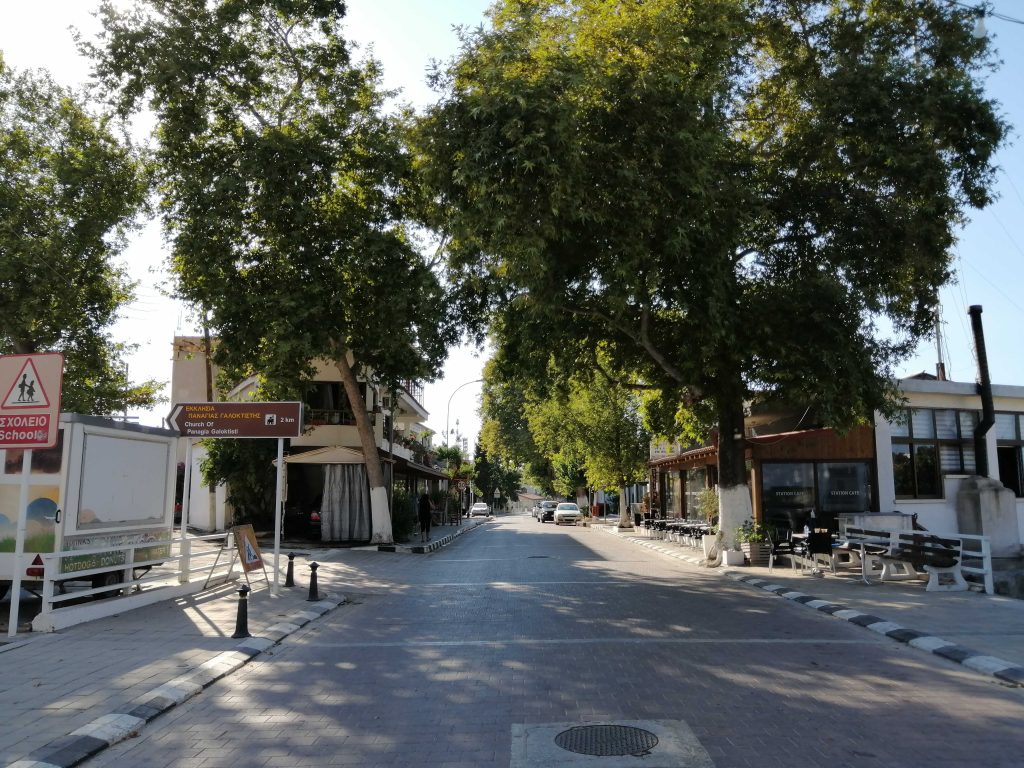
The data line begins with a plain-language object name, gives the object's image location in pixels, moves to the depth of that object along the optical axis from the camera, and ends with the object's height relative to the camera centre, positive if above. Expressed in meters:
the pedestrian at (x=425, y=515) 27.97 -1.00
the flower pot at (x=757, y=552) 18.15 -1.49
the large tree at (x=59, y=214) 20.75 +7.61
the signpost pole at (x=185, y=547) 14.13 -1.13
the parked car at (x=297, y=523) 29.23 -1.37
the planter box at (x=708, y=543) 19.64 -1.41
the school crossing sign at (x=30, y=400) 9.40 +1.05
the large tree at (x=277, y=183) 20.47 +8.49
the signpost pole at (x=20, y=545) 9.71 -0.74
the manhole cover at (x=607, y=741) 5.36 -1.81
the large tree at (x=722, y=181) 13.30 +5.69
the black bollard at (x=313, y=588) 12.89 -1.68
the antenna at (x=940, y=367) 27.61 +4.36
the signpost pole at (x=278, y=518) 13.55 -0.55
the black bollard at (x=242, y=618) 9.48 -1.61
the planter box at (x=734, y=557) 18.30 -1.62
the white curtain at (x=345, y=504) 27.31 -0.60
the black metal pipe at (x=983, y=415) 22.42 +2.13
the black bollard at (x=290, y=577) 14.64 -1.71
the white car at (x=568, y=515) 51.59 -1.81
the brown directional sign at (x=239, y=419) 13.52 +1.18
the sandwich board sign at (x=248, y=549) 13.36 -1.10
